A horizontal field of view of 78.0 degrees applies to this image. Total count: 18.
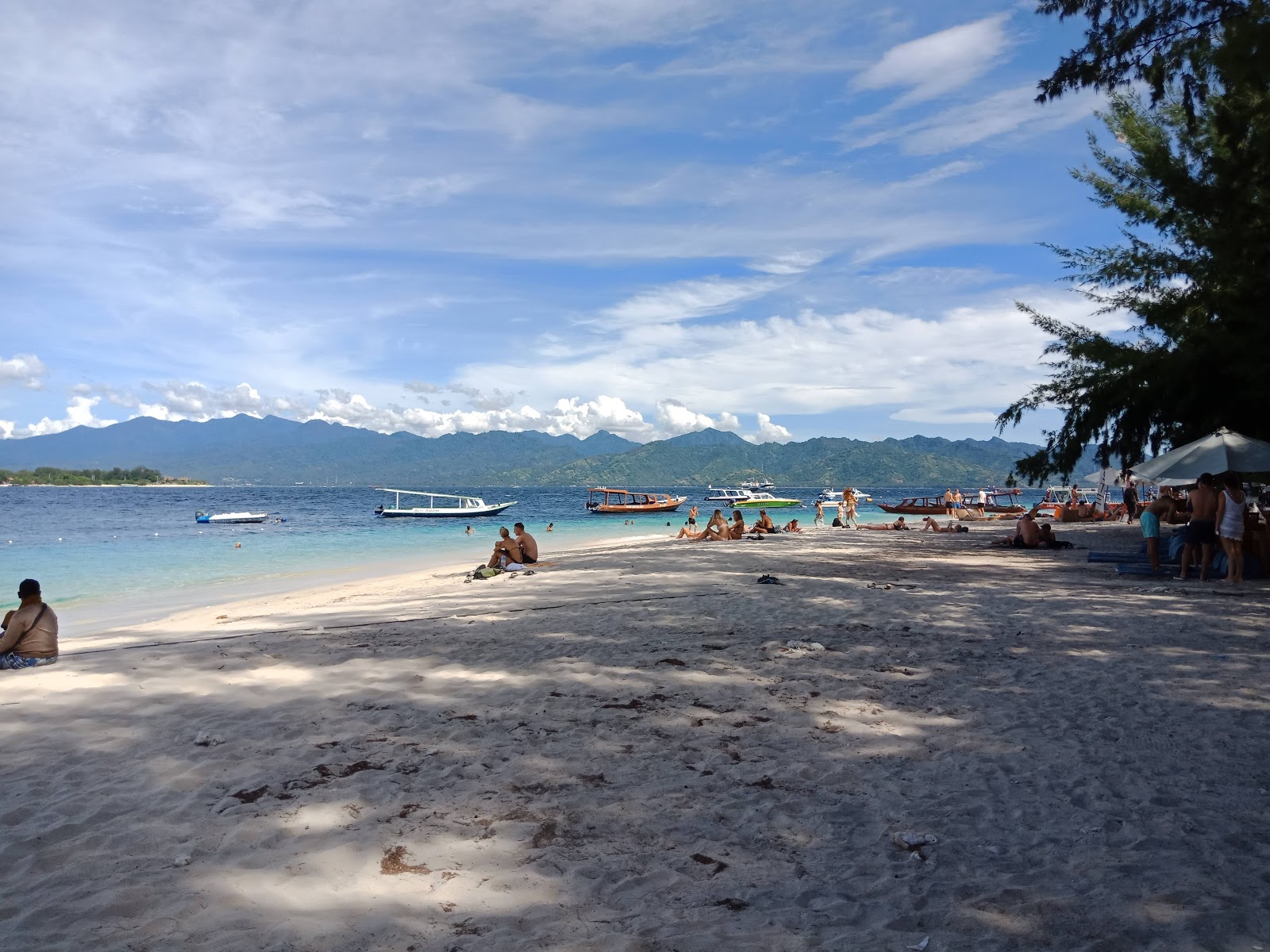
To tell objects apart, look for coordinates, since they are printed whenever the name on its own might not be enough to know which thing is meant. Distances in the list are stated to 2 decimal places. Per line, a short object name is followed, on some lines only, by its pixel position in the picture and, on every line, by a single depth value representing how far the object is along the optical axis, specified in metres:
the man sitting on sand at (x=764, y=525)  27.59
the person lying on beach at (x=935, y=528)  29.18
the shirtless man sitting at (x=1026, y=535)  19.73
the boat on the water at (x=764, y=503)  66.19
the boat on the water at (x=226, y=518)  51.53
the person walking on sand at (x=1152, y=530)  13.44
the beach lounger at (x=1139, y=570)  12.89
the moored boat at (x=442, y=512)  58.97
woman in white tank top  11.55
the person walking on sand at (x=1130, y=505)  33.47
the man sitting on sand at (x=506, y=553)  18.00
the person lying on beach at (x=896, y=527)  32.53
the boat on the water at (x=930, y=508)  49.88
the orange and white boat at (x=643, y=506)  63.62
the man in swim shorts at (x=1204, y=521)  12.20
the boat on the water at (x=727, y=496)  71.19
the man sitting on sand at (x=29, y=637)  7.90
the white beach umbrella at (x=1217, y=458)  12.06
